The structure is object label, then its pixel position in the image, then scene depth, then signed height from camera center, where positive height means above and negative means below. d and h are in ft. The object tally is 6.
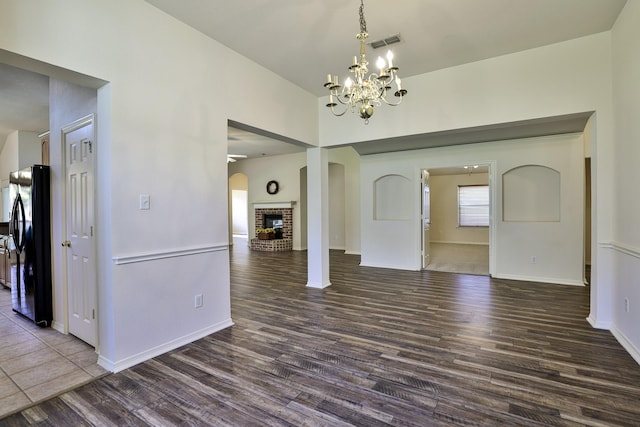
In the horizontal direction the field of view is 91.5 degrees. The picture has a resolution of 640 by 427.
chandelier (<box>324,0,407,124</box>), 8.38 +3.43
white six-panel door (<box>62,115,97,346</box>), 9.29 -0.50
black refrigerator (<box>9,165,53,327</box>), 10.83 -1.05
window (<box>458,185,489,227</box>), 35.04 +0.34
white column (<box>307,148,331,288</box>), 16.30 -0.29
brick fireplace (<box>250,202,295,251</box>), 31.22 -1.18
